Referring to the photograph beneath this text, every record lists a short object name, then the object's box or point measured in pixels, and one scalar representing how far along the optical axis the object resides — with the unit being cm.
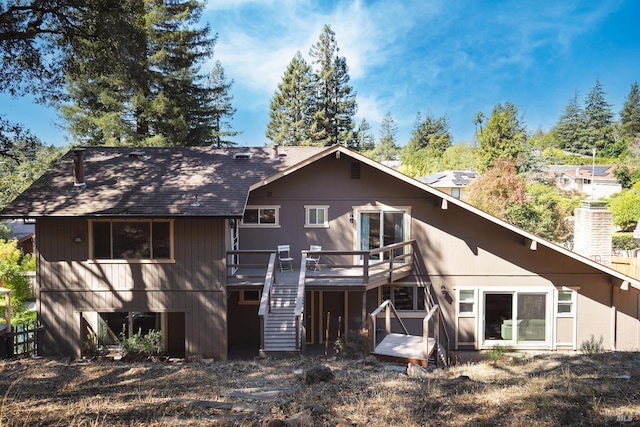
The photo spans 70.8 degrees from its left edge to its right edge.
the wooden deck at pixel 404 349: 977
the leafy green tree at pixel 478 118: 6569
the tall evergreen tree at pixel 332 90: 4075
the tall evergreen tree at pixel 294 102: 4056
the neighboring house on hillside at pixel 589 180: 4419
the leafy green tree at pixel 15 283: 1794
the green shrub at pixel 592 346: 1231
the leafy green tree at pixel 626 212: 3238
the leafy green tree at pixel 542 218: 2210
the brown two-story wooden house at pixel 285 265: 1179
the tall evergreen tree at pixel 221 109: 2995
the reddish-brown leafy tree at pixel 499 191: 2322
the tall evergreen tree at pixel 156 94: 2469
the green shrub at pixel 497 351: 1226
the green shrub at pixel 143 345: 1173
